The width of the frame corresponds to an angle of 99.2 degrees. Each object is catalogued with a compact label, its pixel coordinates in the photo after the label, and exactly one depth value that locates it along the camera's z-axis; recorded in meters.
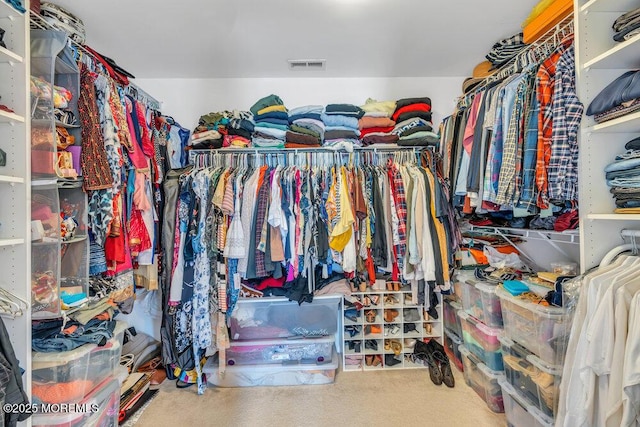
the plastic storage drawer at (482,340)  1.67
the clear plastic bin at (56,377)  1.20
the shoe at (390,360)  2.11
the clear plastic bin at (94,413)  1.19
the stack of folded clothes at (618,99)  0.96
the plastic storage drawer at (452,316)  2.07
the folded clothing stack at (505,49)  1.66
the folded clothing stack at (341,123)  2.14
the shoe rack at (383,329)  2.11
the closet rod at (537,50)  1.30
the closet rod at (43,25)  1.26
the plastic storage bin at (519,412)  1.31
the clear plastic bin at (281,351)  2.01
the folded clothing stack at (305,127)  2.08
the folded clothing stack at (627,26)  0.96
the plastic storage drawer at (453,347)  2.07
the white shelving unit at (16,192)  1.10
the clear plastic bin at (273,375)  1.96
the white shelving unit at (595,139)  1.10
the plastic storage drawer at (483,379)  1.67
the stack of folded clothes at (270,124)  2.11
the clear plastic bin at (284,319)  2.05
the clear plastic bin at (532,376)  1.27
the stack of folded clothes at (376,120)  2.20
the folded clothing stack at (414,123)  2.09
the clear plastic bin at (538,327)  1.20
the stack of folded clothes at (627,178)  1.01
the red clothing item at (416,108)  2.15
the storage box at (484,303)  1.69
